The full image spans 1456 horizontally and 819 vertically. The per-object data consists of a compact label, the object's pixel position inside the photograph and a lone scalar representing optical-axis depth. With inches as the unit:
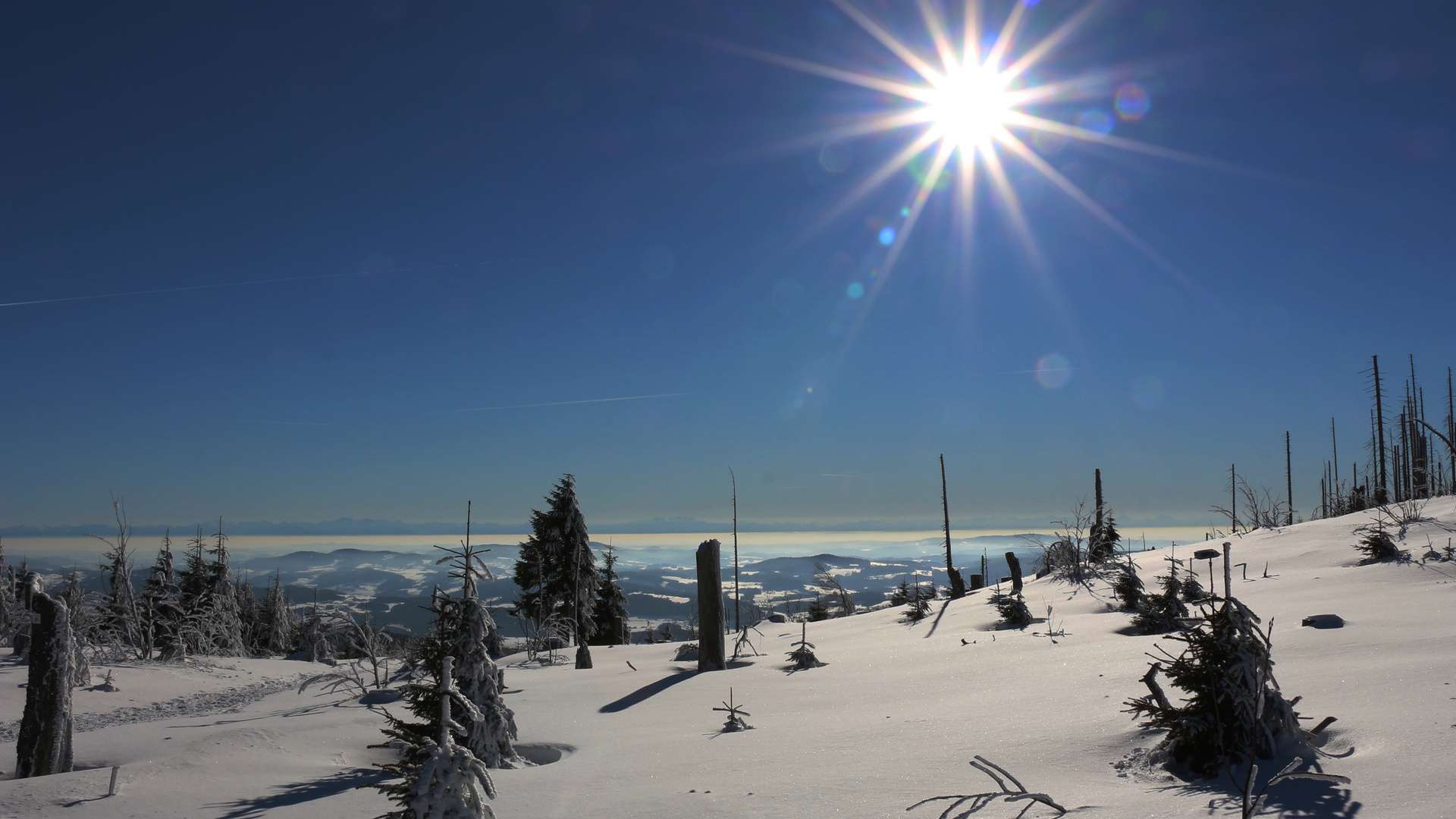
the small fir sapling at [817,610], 948.6
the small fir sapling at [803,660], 366.3
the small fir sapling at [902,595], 908.9
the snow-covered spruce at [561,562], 1064.8
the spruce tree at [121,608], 700.0
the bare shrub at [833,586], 820.6
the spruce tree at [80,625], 483.2
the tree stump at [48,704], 250.2
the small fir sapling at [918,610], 529.7
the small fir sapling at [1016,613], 405.7
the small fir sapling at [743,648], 421.8
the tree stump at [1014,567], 589.0
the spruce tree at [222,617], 815.7
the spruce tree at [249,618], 1395.2
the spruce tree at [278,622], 1392.7
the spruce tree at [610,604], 1165.7
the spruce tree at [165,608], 711.1
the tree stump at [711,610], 396.2
